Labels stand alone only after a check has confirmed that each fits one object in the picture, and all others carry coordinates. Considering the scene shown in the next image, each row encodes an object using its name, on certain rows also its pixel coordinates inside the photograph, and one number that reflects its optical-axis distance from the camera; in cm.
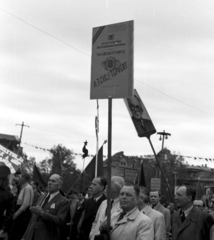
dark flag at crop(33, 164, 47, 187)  1485
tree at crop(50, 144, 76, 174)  5986
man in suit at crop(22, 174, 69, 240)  712
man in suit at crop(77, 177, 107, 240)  764
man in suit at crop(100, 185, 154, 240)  482
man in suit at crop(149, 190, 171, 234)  932
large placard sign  528
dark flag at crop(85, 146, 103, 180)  1263
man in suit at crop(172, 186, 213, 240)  591
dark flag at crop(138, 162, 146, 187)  1249
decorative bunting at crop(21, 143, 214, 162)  3838
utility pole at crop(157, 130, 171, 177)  4857
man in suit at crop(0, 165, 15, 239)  680
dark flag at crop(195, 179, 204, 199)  1494
